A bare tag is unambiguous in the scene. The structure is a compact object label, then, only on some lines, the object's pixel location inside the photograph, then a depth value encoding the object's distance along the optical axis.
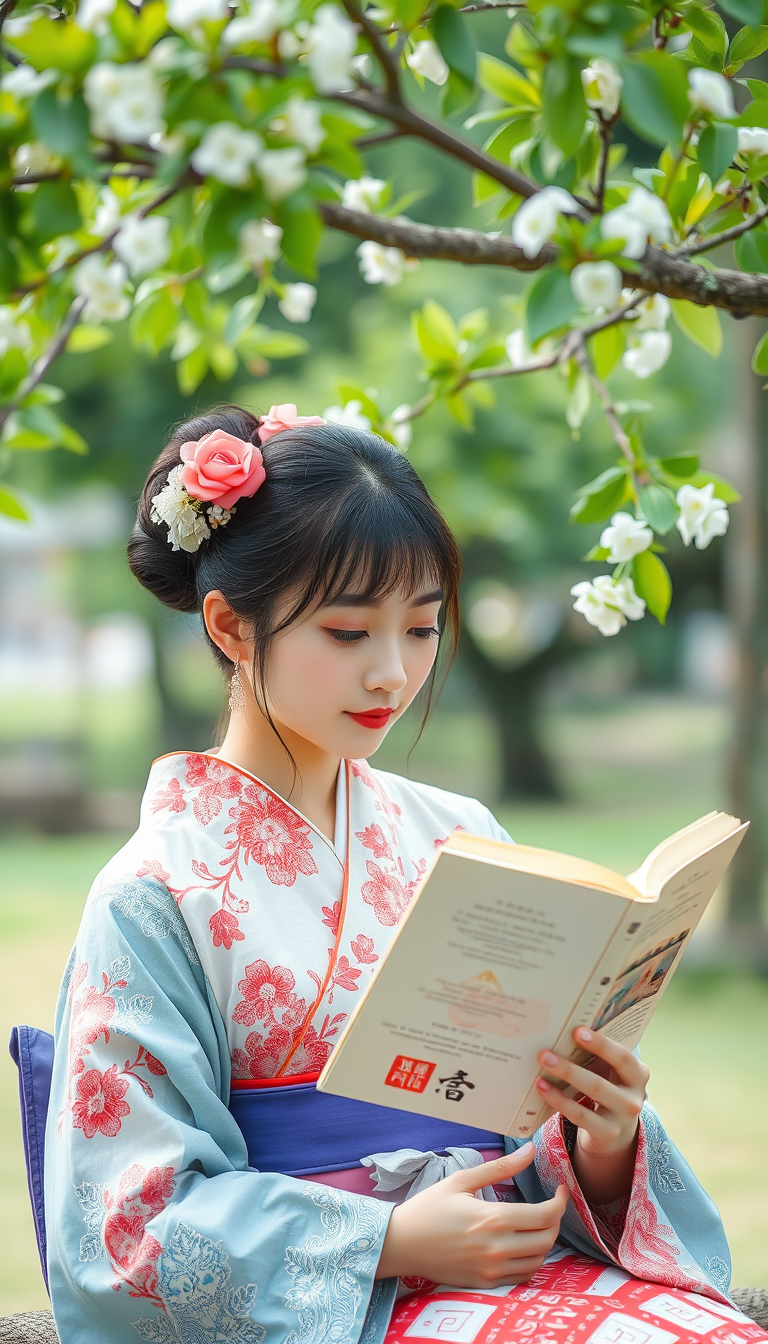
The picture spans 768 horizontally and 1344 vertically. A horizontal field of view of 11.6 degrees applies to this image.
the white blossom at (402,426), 3.17
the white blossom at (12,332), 2.73
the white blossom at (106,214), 2.91
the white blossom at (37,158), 2.47
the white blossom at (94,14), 2.44
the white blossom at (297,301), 3.16
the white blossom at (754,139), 2.68
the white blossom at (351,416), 3.14
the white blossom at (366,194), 3.09
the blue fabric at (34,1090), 2.80
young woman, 2.68
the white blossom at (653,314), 2.96
